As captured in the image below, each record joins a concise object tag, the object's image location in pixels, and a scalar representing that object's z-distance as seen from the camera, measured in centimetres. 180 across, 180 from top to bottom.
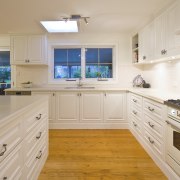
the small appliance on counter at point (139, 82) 388
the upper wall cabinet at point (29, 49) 404
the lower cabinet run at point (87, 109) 386
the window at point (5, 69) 518
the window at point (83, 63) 451
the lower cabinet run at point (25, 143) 119
